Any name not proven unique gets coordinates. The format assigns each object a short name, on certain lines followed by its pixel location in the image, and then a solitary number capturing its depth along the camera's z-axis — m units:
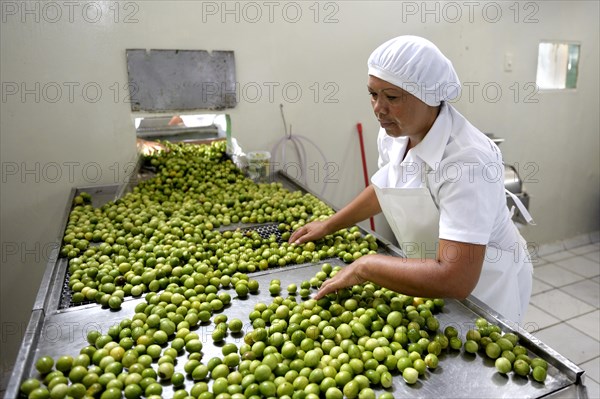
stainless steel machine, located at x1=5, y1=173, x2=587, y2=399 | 1.28
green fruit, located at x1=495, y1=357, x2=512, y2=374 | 1.33
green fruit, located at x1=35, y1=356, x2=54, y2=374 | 1.34
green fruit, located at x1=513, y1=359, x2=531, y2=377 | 1.32
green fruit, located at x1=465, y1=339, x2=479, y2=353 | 1.44
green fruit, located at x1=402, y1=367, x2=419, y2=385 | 1.31
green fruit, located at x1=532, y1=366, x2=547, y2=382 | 1.29
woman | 1.51
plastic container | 3.49
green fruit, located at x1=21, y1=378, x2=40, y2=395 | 1.25
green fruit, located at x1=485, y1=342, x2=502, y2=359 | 1.39
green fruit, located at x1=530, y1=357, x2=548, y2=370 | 1.32
